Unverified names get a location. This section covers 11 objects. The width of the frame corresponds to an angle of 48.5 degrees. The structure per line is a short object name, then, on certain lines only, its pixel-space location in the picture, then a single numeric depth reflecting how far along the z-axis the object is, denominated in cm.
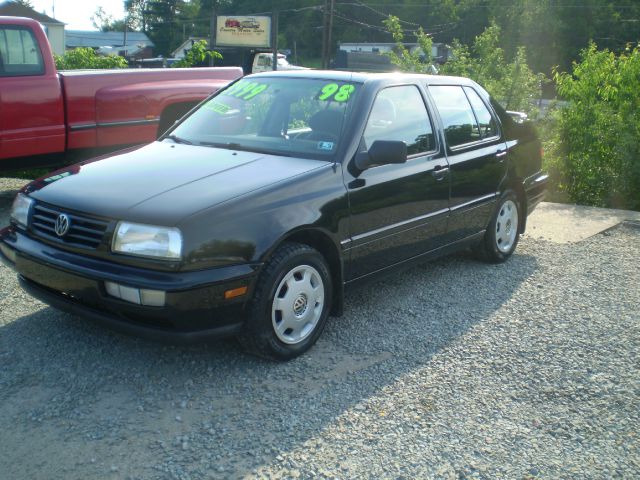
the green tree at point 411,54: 1302
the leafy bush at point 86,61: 1266
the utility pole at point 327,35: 3546
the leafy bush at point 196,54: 1245
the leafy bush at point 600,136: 1016
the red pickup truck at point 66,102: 743
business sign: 4488
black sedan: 362
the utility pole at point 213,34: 4316
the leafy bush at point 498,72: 1241
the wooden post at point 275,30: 2580
